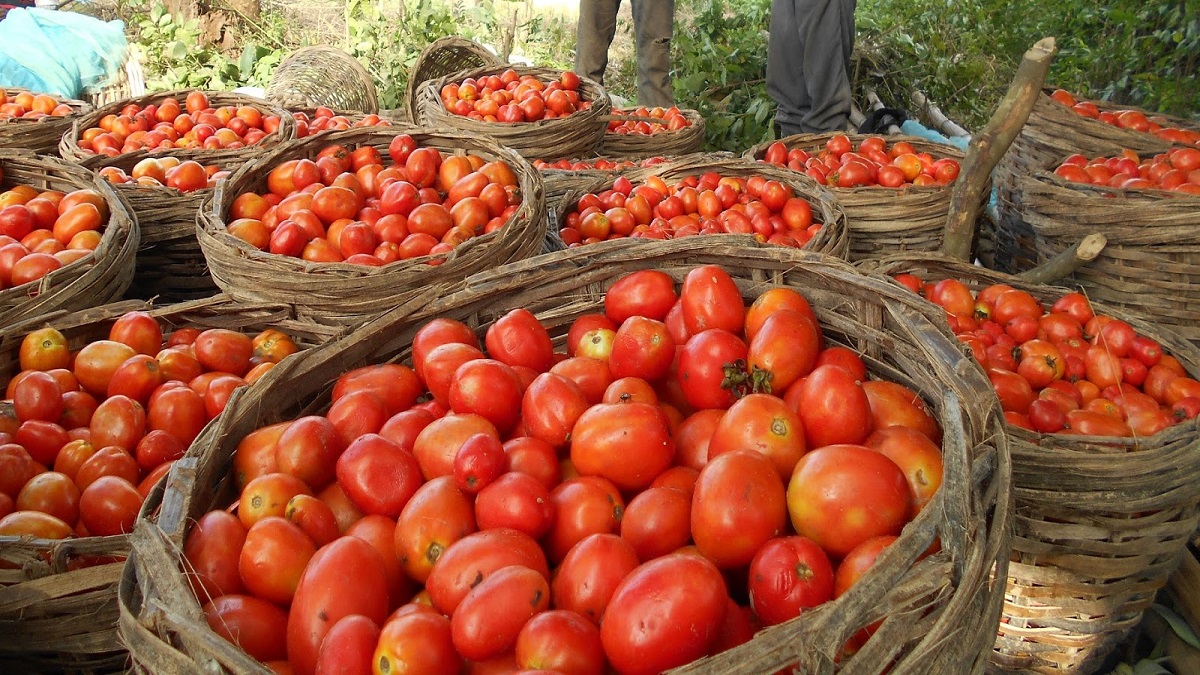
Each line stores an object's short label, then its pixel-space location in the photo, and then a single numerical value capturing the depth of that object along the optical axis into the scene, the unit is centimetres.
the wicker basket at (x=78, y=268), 252
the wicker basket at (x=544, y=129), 430
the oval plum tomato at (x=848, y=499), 122
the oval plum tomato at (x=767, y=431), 136
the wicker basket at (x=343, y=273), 246
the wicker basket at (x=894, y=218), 342
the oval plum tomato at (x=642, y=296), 185
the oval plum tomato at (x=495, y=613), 110
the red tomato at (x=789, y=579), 113
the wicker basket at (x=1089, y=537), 197
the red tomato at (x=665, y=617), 105
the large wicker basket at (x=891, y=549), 101
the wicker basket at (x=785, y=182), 297
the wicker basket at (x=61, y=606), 150
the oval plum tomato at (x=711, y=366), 159
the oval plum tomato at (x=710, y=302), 174
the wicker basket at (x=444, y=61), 550
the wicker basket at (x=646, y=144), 497
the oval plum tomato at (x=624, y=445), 140
